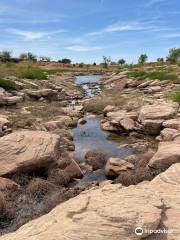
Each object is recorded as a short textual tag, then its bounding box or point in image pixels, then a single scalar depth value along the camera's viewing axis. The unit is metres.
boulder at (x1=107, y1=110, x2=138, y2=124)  14.08
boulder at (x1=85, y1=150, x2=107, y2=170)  9.32
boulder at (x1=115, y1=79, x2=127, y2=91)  27.63
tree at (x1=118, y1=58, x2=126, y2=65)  88.65
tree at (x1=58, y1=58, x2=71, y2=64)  85.24
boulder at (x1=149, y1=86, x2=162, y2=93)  22.38
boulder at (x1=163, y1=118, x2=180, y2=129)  11.98
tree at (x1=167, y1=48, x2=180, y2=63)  64.59
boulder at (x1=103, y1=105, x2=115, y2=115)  17.01
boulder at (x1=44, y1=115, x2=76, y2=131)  13.37
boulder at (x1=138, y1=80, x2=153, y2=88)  26.20
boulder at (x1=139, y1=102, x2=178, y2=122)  13.13
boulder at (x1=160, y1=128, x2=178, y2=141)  11.14
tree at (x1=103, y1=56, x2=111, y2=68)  77.29
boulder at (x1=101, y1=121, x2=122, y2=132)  13.66
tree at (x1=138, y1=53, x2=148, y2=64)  72.63
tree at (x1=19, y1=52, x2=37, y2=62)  78.93
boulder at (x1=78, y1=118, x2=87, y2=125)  15.22
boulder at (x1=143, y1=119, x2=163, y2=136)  12.54
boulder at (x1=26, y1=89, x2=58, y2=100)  20.80
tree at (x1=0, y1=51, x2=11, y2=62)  61.98
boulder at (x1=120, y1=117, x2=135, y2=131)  13.13
